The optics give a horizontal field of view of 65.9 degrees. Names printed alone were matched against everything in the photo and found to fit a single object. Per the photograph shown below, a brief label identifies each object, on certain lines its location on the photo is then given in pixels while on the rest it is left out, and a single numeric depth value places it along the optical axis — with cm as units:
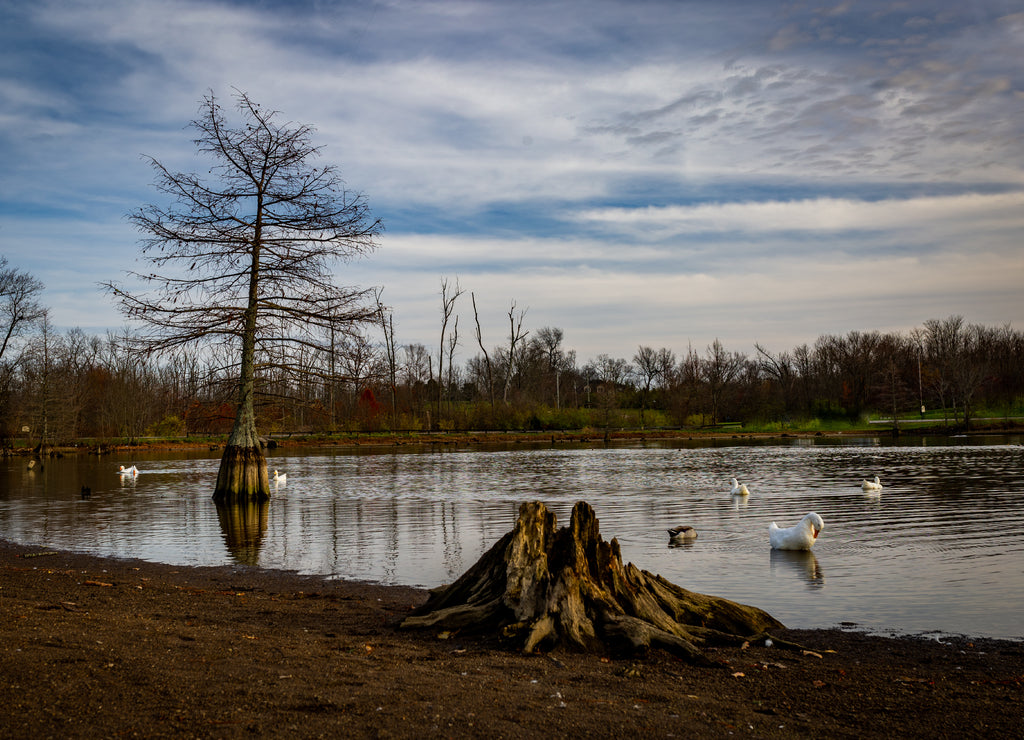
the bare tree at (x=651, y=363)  11475
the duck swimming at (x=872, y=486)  2294
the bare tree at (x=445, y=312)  7712
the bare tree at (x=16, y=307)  5597
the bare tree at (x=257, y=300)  2177
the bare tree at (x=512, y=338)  8056
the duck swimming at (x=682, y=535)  1507
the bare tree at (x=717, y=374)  8138
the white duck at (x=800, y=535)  1369
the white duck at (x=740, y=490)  2268
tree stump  744
